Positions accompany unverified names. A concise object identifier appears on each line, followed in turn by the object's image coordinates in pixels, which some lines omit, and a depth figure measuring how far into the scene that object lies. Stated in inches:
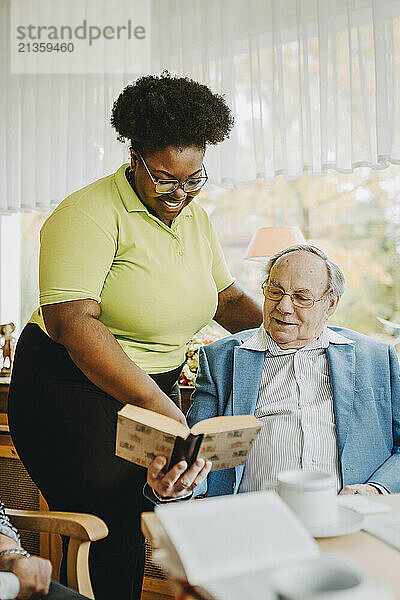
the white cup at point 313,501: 39.9
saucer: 38.9
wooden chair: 55.5
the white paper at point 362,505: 44.0
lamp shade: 118.4
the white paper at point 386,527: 38.8
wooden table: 34.5
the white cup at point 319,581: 26.9
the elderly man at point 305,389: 65.2
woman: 59.1
